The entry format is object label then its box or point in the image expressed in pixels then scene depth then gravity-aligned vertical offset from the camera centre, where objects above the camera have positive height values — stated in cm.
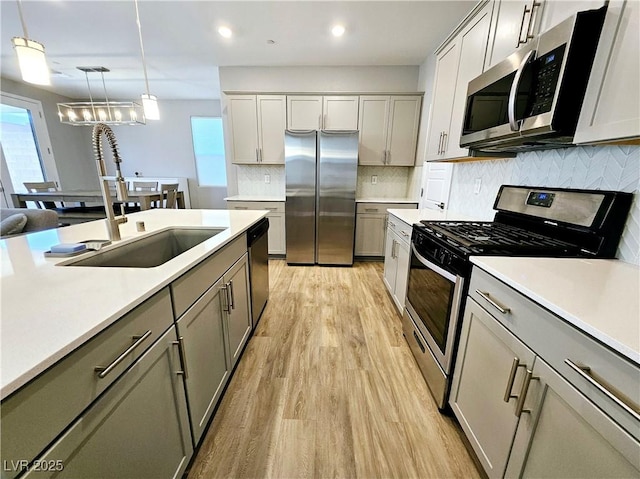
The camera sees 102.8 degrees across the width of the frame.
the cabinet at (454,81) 167 +77
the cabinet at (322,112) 352 +92
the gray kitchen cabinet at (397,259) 216 -70
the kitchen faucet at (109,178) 125 -2
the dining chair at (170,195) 431 -31
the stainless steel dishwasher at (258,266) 193 -71
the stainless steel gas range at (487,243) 113 -28
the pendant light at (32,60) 126 +55
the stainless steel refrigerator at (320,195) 333 -20
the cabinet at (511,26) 122 +81
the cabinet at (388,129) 349 +73
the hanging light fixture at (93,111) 404 +99
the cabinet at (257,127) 358 +72
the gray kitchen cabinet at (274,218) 362 -55
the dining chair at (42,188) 421 -26
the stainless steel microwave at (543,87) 98 +43
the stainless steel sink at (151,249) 122 -41
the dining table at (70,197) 379 -35
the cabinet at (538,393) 58 -60
